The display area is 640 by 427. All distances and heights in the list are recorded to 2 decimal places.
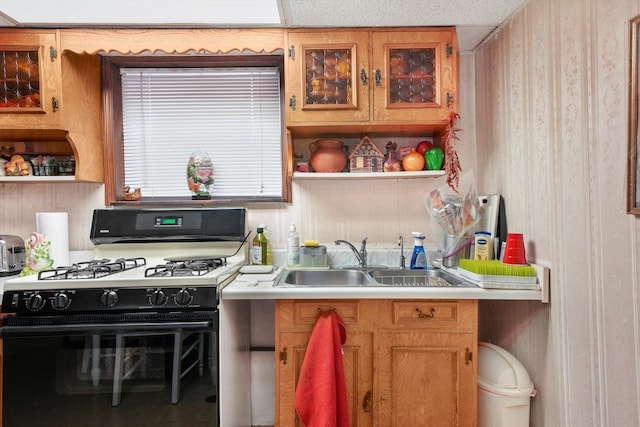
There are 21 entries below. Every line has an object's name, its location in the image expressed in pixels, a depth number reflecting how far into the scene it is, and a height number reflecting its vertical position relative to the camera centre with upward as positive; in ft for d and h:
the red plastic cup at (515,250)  4.96 -0.67
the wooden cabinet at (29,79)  5.69 +2.38
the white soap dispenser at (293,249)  6.27 -0.75
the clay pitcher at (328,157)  6.26 +1.01
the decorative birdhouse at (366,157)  6.24 +0.99
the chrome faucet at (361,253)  6.44 -0.88
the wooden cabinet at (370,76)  5.70 +2.33
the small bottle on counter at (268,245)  6.48 -0.68
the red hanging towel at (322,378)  4.53 -2.36
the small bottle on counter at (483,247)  5.49 -0.67
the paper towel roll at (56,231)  6.11 -0.33
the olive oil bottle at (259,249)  6.28 -0.74
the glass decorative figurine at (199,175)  6.66 +0.75
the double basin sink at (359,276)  6.10 -1.27
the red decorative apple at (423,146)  6.30 +1.20
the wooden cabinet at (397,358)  4.81 -2.22
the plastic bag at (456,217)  5.89 -0.17
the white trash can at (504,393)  4.82 -2.76
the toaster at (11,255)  5.87 -0.73
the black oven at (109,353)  4.39 -1.88
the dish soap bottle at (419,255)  6.31 -0.91
